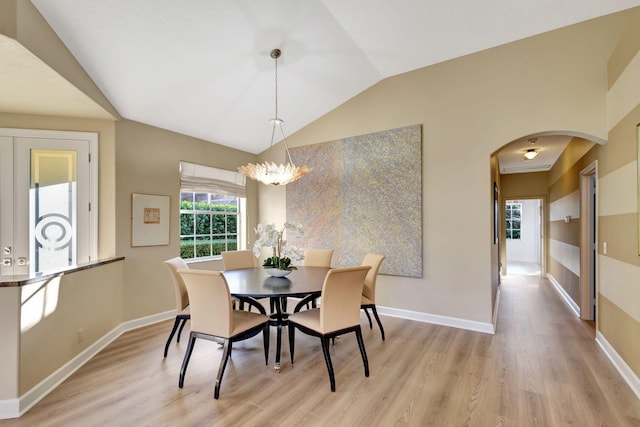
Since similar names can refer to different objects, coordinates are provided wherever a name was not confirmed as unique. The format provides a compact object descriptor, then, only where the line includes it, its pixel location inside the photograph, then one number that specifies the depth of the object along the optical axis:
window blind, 4.47
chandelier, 3.33
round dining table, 2.47
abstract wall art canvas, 4.10
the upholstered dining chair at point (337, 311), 2.40
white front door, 3.31
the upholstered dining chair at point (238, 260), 3.89
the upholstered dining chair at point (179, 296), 2.86
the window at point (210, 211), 4.55
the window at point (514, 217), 10.97
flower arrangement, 3.06
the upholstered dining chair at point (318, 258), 4.07
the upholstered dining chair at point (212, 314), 2.28
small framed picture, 3.82
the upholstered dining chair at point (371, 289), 3.32
